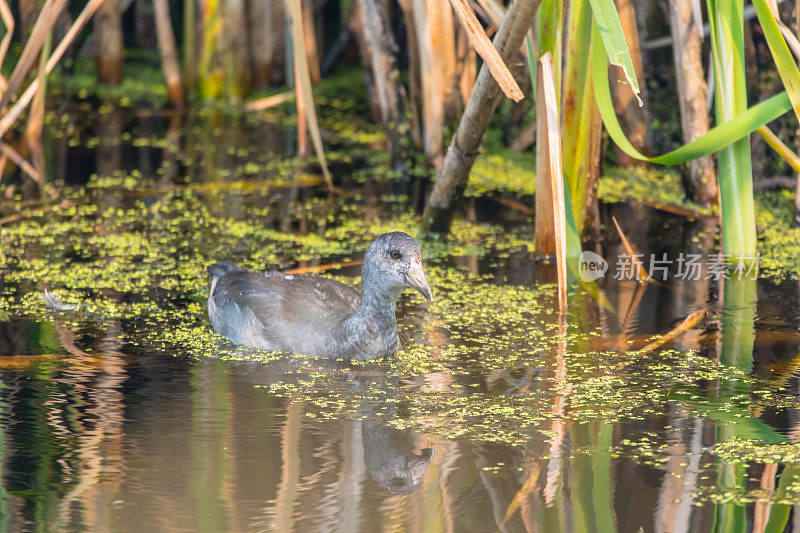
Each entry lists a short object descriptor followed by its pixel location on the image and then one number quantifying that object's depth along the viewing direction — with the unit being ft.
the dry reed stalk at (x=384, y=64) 36.94
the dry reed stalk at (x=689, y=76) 31.27
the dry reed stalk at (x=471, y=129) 23.53
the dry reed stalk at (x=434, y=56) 34.35
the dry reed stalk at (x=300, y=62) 23.50
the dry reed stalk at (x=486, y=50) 20.31
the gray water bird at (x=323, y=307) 23.16
